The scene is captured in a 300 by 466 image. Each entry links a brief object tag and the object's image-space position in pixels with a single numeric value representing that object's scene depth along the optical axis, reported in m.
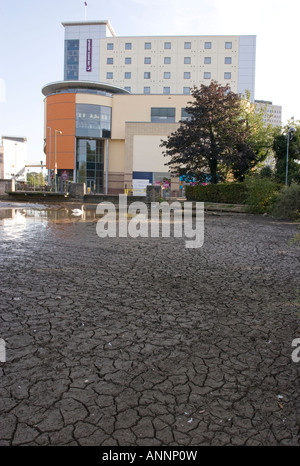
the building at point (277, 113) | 189.82
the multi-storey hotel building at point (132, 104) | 58.31
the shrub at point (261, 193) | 21.94
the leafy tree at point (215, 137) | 29.89
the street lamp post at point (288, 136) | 27.12
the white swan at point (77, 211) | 19.95
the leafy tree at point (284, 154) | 29.20
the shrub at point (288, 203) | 18.73
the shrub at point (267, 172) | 30.06
